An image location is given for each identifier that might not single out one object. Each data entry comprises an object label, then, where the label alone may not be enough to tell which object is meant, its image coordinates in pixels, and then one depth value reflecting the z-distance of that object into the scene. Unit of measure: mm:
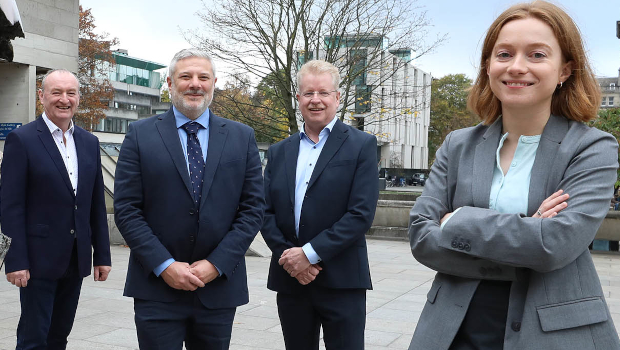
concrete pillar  16375
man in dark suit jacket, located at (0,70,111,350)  4289
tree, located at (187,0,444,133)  21609
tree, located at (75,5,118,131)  39812
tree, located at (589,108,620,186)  16897
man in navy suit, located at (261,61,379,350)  3799
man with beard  3248
